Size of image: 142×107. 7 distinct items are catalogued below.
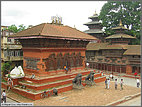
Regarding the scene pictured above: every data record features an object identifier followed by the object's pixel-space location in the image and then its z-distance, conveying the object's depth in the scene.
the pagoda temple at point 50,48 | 19.09
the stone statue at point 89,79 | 20.89
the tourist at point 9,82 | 18.82
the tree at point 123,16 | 40.00
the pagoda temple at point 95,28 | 45.22
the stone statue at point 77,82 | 18.94
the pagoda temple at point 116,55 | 29.80
